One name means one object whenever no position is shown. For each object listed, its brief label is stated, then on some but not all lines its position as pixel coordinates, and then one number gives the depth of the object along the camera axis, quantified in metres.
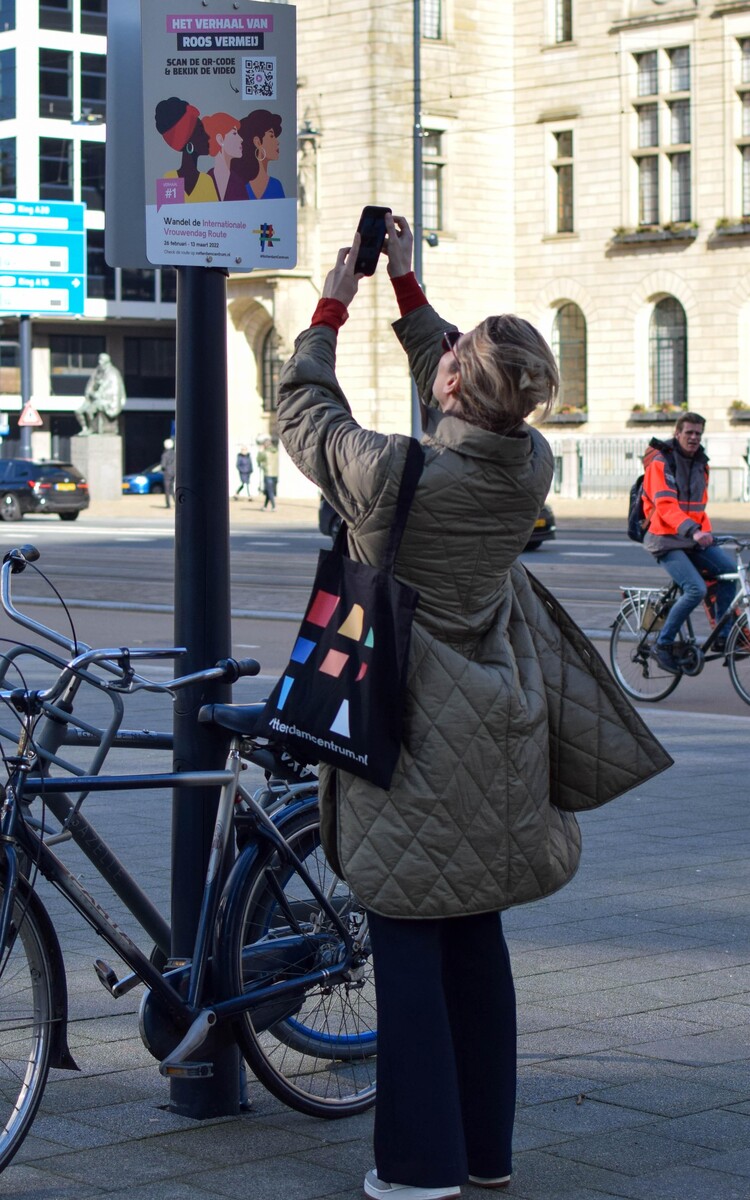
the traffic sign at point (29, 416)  46.09
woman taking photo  3.55
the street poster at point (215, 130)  4.24
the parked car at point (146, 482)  56.88
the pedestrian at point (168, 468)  43.98
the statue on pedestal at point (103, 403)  49.50
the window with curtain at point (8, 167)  61.31
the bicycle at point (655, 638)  11.95
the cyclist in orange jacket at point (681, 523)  11.89
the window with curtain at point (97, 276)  63.53
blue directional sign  42.03
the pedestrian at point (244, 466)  46.00
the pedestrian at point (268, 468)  43.66
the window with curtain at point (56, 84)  60.94
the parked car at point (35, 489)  40.31
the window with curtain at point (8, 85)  60.75
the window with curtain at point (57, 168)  61.62
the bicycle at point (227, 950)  3.77
